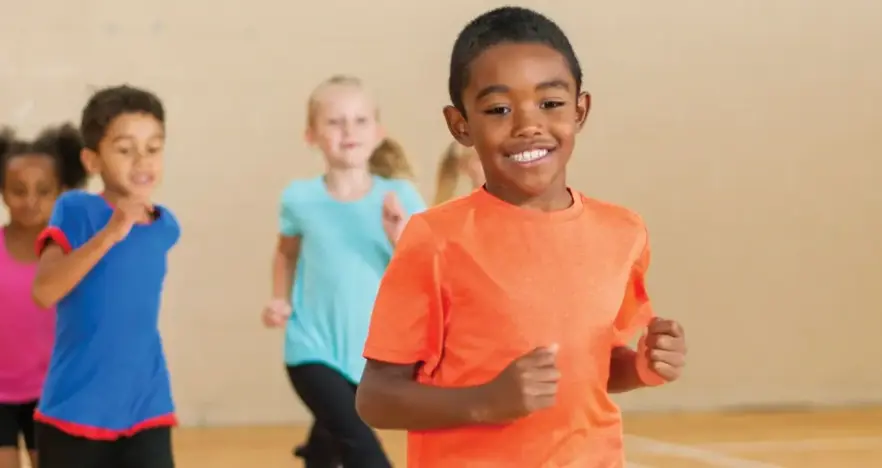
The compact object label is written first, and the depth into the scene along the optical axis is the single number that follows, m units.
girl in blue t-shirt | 3.63
